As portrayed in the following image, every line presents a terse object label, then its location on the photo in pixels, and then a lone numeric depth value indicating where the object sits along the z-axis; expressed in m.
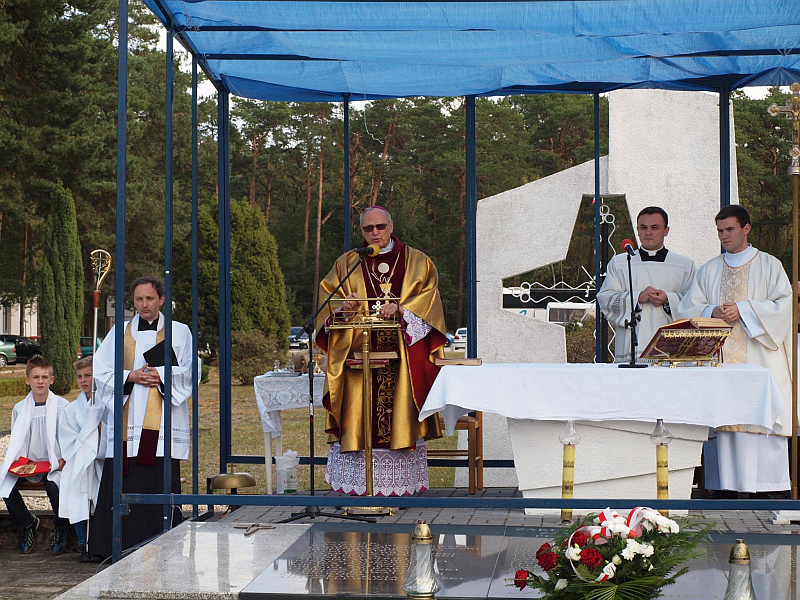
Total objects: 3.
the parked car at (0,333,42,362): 31.70
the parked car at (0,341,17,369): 31.44
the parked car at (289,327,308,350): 29.57
